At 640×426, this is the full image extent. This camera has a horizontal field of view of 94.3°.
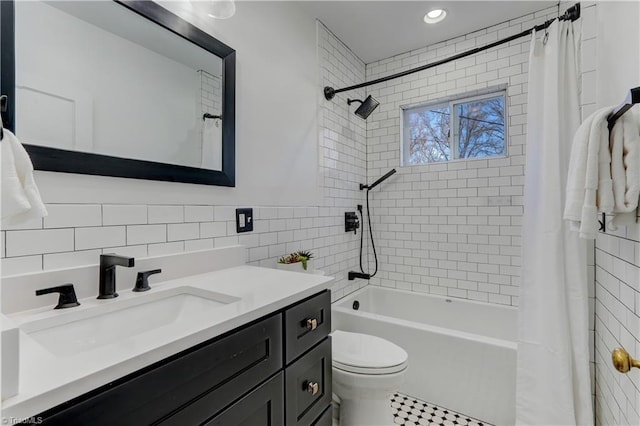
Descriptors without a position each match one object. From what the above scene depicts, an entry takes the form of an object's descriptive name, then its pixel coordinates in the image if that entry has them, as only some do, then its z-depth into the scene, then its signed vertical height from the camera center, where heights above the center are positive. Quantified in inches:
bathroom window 95.7 +28.7
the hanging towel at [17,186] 22.5 +2.1
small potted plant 66.0 -11.3
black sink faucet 38.5 -8.3
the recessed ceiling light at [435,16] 85.6 +58.2
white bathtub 67.7 -35.3
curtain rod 59.6 +38.2
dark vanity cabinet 22.0 -16.5
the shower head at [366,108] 92.0 +33.1
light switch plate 61.9 -1.6
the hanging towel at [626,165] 35.3 +5.9
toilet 56.8 -31.9
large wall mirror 36.0 +18.1
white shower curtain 58.3 -10.8
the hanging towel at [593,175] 37.5 +5.0
